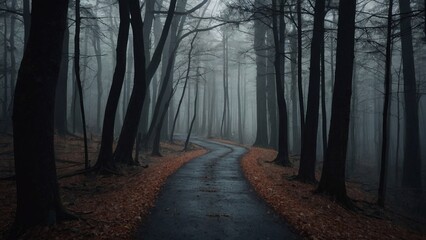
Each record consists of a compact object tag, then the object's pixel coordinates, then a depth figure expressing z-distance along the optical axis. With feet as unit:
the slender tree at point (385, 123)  33.04
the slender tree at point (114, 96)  37.91
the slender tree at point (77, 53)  36.61
